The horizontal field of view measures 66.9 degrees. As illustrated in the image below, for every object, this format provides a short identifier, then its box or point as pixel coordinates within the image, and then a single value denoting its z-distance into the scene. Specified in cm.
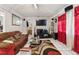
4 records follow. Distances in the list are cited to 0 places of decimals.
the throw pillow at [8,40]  137
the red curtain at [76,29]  229
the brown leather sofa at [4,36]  132
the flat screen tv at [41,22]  262
